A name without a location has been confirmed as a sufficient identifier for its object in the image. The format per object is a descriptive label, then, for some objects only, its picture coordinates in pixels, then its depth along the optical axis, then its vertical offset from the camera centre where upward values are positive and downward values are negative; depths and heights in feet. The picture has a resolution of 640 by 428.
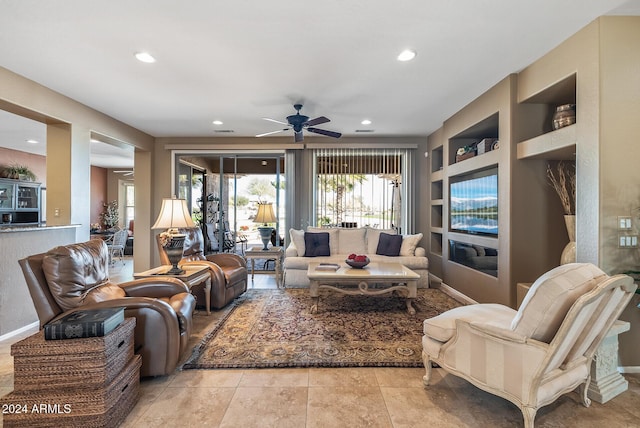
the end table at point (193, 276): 10.25 -2.12
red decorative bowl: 13.61 -2.23
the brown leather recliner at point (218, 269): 12.57 -2.51
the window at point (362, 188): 20.59 +1.71
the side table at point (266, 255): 16.74 -2.26
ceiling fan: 13.52 +3.99
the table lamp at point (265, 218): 17.08 -0.28
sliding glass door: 21.24 +1.40
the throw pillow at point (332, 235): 18.59 -1.33
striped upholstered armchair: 5.51 -2.41
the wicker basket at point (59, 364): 5.52 -2.70
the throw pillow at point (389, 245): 17.52 -1.82
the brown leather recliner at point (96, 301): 6.84 -2.06
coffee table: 12.22 -2.63
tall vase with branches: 9.21 +0.72
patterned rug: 8.52 -4.01
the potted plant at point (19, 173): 22.90 +3.05
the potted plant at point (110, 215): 30.90 -0.19
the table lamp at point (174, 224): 10.51 -0.37
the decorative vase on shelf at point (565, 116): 8.94 +2.85
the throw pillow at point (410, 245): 17.39 -1.80
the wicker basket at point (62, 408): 5.46 -3.48
